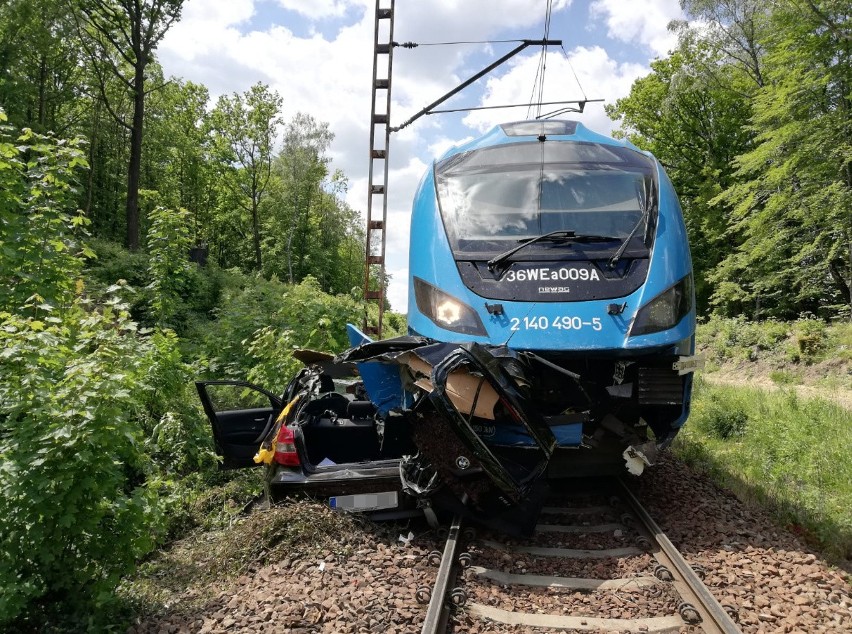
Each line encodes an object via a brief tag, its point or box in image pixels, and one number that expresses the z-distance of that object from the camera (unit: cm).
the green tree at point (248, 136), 3991
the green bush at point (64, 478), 338
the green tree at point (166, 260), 1012
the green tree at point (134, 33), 2198
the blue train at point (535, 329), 447
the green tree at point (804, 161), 1584
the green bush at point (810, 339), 1574
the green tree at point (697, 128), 2695
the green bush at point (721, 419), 877
